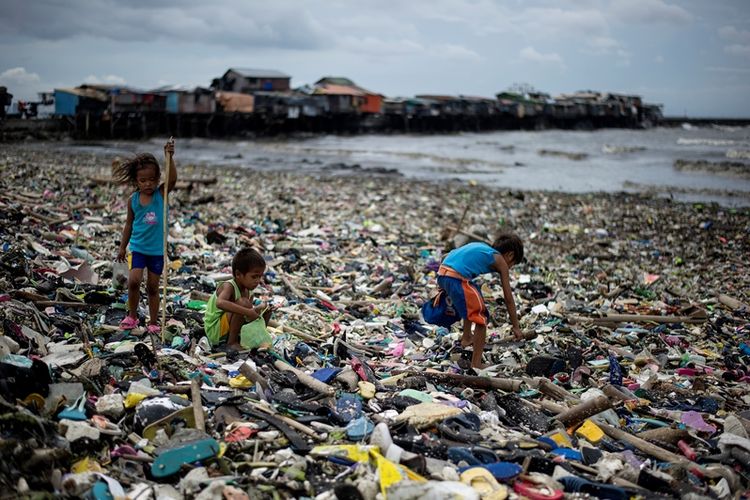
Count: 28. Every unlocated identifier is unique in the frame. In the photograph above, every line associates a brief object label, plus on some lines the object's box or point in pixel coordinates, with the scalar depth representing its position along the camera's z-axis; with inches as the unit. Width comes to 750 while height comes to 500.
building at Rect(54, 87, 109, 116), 1617.9
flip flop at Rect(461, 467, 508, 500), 109.8
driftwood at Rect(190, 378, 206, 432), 126.6
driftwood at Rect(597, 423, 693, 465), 133.0
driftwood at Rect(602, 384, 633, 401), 166.3
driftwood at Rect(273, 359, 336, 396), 150.0
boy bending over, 188.2
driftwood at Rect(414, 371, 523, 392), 166.2
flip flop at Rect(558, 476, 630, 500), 116.1
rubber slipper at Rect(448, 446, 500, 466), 121.8
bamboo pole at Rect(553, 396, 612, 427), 148.6
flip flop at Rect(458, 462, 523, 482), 116.0
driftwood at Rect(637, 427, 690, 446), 144.3
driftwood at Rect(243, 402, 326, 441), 128.8
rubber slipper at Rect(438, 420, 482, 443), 131.8
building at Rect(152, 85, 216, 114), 1804.9
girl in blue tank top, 185.9
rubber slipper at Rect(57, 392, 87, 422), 120.0
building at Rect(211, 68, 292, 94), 2240.4
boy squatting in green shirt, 175.5
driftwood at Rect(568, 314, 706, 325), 242.5
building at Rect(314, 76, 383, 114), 2257.6
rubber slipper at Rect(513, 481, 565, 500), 110.9
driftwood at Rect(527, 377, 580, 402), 166.6
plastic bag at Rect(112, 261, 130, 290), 222.7
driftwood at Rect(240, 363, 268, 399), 152.0
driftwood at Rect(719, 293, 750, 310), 272.9
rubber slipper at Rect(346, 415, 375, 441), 130.0
